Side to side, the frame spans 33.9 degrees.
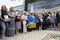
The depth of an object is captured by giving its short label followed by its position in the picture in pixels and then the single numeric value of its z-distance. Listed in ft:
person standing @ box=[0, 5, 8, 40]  16.31
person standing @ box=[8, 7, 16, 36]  18.24
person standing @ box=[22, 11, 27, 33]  19.98
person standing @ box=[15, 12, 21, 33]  19.38
